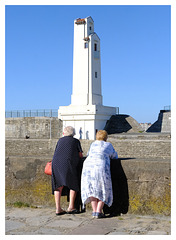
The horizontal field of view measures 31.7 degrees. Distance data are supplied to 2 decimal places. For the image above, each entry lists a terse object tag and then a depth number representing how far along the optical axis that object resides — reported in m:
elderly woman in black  4.61
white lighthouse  28.49
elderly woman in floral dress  4.36
